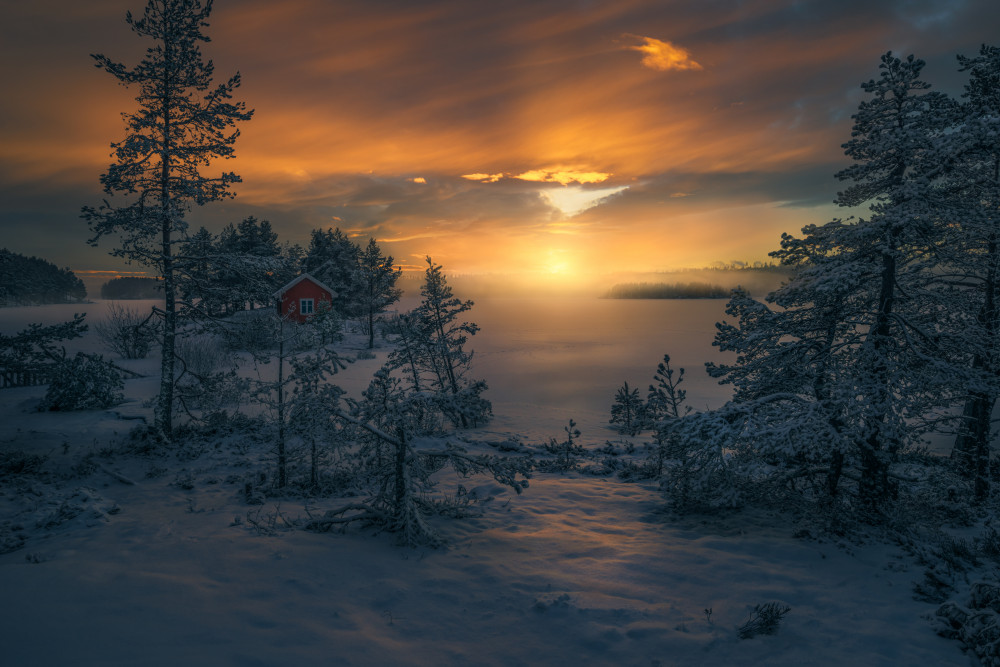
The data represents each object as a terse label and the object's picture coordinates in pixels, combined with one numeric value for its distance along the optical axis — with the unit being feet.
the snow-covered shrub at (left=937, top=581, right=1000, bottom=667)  15.20
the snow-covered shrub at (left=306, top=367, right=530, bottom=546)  24.12
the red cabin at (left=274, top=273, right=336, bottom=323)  147.02
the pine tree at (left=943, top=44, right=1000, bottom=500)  23.15
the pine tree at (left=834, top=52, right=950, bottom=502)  24.12
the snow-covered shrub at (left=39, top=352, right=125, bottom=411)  53.93
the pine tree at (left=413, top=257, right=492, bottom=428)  73.15
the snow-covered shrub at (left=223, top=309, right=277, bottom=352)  40.24
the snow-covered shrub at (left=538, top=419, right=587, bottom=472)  46.00
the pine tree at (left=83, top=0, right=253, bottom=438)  43.75
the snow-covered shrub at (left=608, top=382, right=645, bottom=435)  73.05
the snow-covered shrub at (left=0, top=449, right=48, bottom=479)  34.78
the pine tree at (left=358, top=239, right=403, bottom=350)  155.85
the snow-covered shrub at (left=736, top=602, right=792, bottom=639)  16.87
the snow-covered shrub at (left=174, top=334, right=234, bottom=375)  86.63
